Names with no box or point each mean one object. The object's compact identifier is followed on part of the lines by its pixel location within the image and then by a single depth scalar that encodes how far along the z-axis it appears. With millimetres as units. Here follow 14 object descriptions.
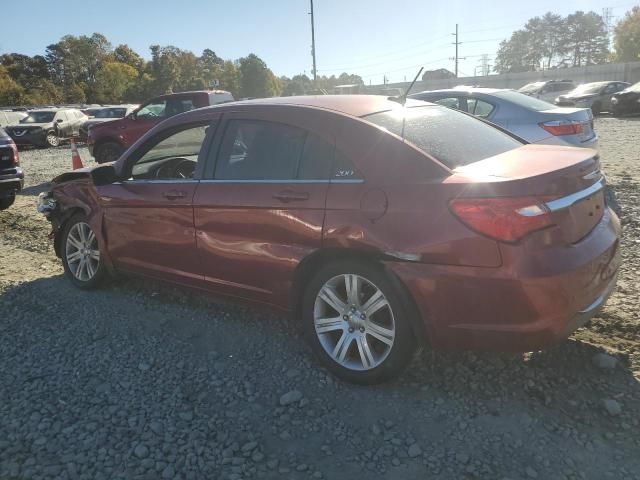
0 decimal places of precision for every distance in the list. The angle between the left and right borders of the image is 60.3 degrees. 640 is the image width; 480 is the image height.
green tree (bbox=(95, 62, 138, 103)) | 76750
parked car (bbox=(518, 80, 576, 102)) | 32634
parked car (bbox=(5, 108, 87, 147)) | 22094
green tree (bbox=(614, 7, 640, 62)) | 79938
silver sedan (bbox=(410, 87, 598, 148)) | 7359
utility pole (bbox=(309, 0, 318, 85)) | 39562
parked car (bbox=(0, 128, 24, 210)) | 8258
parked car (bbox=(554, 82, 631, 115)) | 25672
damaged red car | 2742
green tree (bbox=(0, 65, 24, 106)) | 61312
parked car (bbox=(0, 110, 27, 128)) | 25156
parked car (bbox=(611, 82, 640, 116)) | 22609
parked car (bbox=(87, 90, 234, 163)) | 13750
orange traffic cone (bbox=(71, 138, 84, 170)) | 9875
